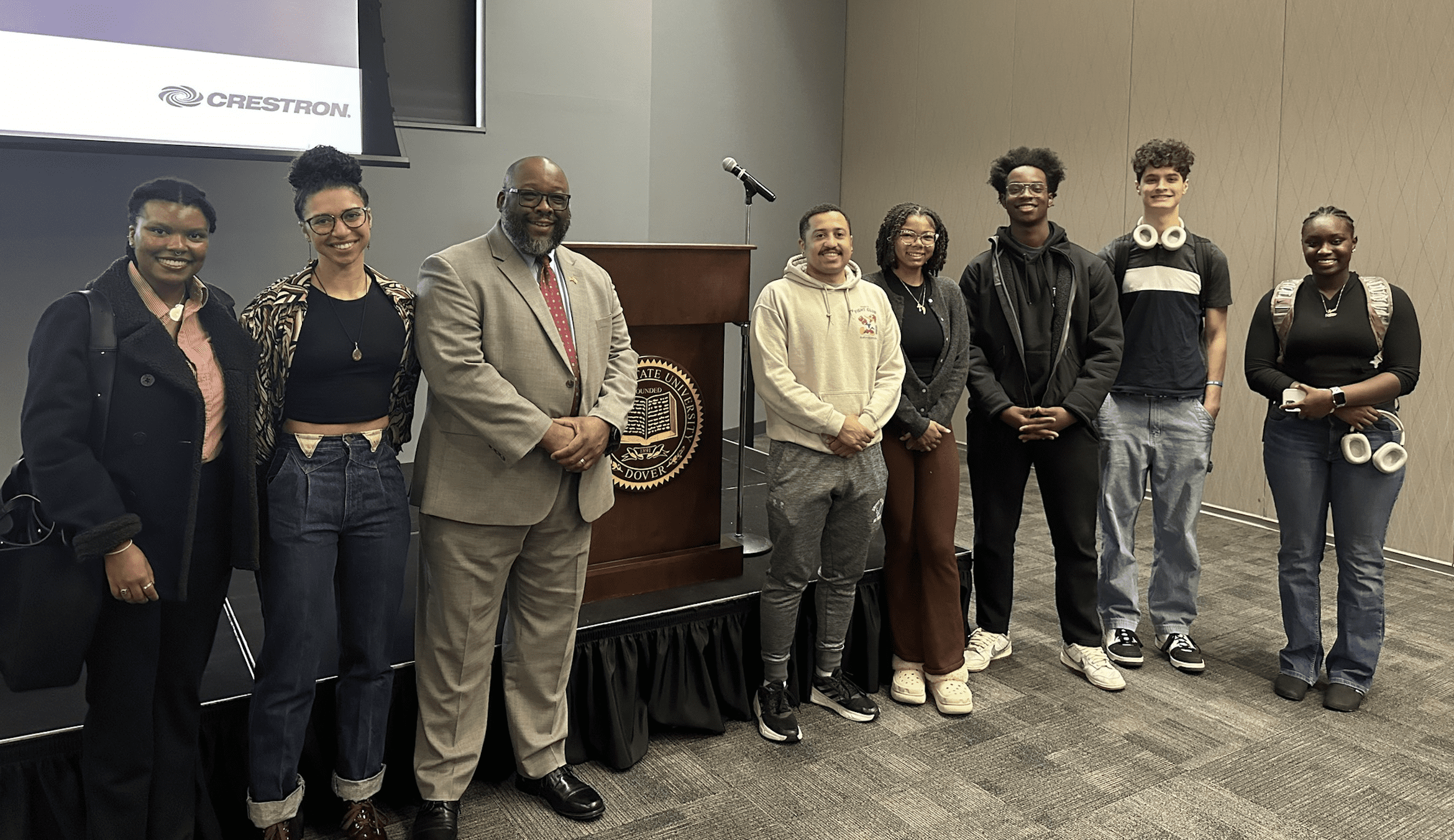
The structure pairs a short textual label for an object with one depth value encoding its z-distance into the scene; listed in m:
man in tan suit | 2.17
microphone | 3.17
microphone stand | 3.24
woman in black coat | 1.77
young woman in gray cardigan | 2.86
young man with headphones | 3.26
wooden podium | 2.85
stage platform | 2.04
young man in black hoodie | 3.05
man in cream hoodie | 2.69
